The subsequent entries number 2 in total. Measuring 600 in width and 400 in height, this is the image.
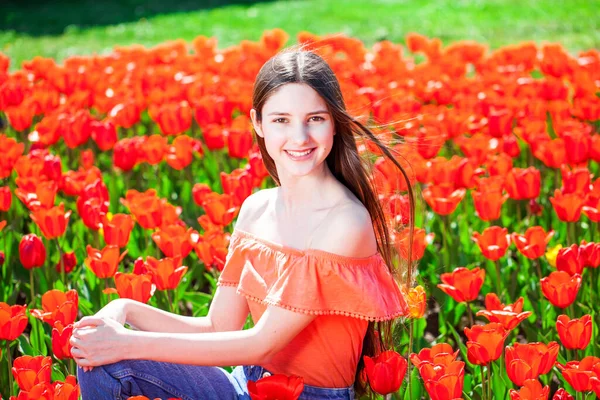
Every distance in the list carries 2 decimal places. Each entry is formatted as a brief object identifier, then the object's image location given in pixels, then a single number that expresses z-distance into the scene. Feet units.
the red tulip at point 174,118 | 15.37
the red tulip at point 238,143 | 14.03
